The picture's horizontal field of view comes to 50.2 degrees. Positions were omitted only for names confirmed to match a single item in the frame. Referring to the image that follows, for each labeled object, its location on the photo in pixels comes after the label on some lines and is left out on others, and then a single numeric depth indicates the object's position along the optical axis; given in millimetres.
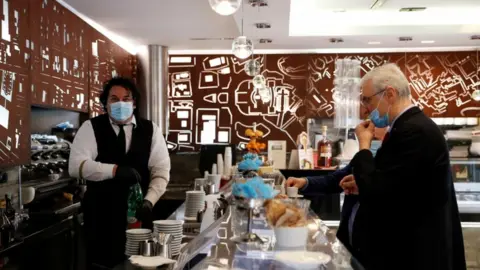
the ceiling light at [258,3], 4997
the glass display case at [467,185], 4711
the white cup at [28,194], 4465
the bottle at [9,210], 4031
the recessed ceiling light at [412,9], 6379
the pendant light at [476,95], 7432
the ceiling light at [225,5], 2736
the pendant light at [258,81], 6380
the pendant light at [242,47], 4414
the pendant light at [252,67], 5996
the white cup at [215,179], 3534
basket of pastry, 1549
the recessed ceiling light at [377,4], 6030
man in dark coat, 2154
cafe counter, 1383
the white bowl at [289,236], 1547
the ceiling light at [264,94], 6977
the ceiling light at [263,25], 6145
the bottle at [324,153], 5750
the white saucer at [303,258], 1375
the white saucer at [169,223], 2029
